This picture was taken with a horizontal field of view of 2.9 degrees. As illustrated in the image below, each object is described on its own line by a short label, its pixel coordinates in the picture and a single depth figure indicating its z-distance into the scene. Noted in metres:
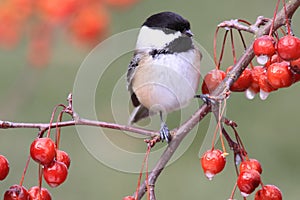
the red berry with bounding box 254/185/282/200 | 4.12
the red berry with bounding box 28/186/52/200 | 4.11
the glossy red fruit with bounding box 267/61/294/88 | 4.13
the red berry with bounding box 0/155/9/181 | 4.11
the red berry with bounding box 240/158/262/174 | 4.12
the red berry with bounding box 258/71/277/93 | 4.16
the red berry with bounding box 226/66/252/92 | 4.19
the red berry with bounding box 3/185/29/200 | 4.10
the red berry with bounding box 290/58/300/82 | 4.13
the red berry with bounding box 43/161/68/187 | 4.11
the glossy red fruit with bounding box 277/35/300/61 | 4.10
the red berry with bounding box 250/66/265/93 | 4.18
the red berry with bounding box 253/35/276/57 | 4.12
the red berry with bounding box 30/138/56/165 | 4.10
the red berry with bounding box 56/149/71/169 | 4.13
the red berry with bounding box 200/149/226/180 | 4.12
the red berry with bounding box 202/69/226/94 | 4.20
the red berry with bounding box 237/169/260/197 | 4.11
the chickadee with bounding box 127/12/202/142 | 4.34
